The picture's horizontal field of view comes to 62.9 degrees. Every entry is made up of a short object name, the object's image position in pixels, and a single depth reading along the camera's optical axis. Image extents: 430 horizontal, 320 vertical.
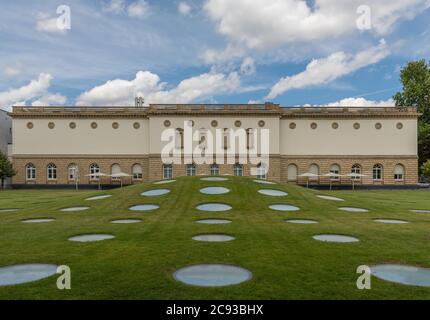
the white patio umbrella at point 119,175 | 51.36
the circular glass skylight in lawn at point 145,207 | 20.23
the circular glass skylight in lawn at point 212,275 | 8.00
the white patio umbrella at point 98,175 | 50.71
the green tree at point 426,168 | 49.95
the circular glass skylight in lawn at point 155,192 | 23.56
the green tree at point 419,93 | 62.53
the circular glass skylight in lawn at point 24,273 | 8.12
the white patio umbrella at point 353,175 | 52.84
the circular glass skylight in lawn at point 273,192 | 23.94
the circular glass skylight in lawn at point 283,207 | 20.44
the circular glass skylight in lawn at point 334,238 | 12.67
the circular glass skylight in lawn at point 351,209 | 20.97
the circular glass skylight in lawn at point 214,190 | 24.03
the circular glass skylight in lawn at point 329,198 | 25.08
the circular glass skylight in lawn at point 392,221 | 17.19
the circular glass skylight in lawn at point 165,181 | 27.68
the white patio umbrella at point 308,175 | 52.69
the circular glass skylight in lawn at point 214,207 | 20.11
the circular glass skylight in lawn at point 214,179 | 27.81
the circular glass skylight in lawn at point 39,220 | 17.09
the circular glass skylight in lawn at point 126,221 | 16.60
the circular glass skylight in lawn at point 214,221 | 16.45
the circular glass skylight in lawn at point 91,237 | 12.60
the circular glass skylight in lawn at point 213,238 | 12.56
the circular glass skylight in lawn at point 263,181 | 27.91
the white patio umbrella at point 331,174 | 52.28
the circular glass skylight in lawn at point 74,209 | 20.39
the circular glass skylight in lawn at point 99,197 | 23.95
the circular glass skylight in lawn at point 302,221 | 16.77
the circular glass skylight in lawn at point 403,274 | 8.06
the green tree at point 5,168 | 50.47
